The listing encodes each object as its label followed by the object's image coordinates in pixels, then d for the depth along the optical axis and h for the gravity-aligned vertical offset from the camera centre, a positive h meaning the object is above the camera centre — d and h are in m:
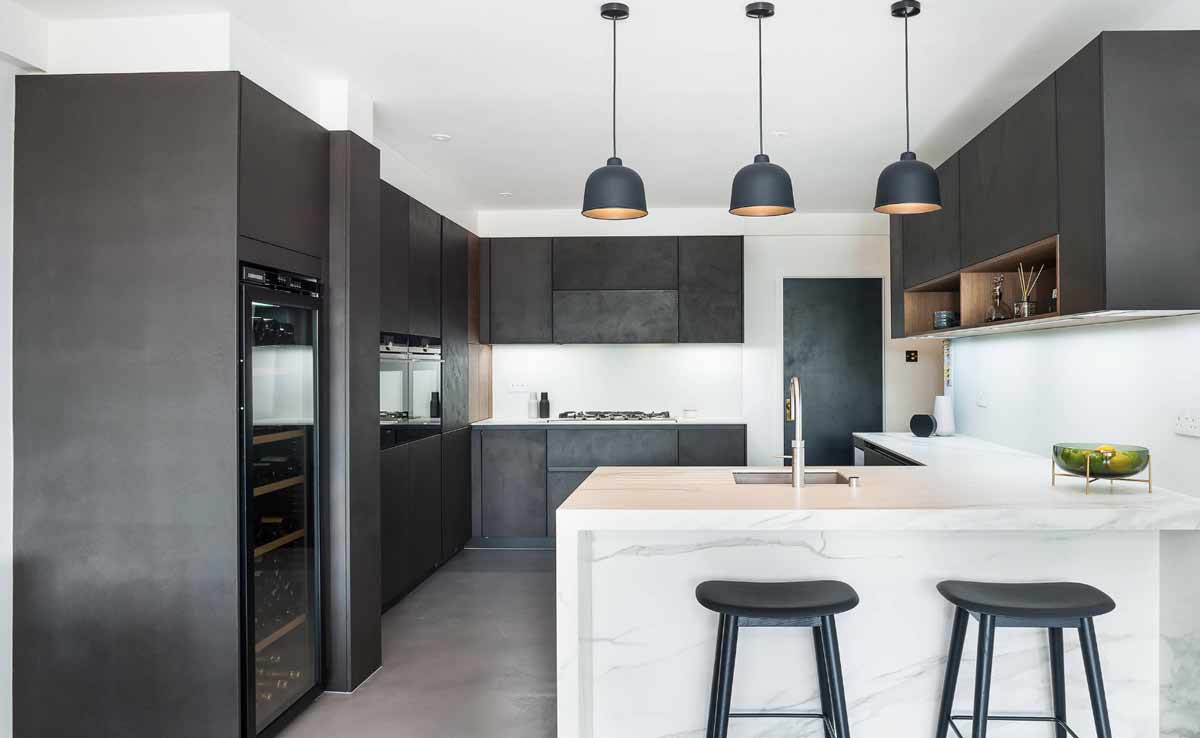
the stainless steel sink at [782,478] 3.17 -0.39
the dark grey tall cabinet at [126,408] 2.58 -0.08
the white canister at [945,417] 5.08 -0.24
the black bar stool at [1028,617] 2.18 -0.66
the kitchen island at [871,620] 2.56 -0.79
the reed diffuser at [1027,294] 3.41 +0.40
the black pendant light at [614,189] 2.71 +0.67
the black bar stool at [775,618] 2.23 -0.68
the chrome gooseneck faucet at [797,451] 2.82 -0.25
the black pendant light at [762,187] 2.68 +0.66
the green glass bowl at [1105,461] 2.51 -0.26
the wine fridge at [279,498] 2.66 -0.42
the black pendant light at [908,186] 2.67 +0.66
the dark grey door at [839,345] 6.40 +0.29
